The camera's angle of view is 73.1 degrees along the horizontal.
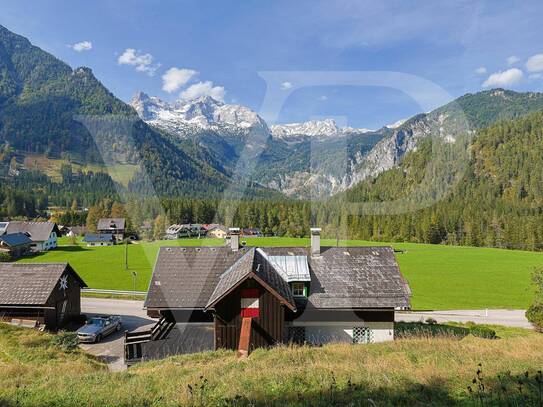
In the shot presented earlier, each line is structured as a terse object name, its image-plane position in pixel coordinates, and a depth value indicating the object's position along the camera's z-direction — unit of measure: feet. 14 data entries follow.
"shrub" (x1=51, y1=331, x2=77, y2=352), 68.28
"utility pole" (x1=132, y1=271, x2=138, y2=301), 139.33
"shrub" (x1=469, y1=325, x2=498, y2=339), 82.84
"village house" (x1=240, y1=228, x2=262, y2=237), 429.26
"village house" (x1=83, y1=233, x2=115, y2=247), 333.29
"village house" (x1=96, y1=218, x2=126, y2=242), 362.12
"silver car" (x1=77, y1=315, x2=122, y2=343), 84.53
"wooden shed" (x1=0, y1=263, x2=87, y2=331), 91.25
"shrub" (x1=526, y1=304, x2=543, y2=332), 94.53
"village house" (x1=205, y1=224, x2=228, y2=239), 388.33
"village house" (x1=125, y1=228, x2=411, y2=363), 60.59
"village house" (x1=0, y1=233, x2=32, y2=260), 246.27
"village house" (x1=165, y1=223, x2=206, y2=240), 332.88
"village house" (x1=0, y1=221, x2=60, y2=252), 280.31
